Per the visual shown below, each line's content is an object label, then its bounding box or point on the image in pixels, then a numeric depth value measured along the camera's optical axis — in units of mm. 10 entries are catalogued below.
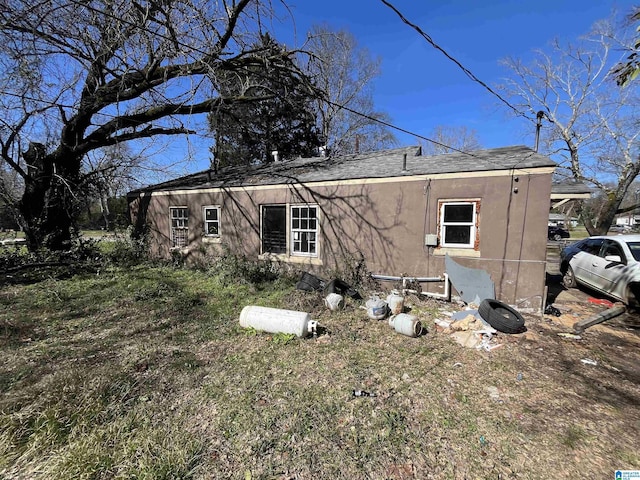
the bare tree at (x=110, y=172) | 11625
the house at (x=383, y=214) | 6566
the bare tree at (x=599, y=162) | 16578
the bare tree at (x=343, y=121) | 22469
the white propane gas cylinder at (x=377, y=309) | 6020
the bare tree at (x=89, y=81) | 7250
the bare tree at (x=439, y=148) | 31362
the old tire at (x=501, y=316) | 5453
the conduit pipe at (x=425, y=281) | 7211
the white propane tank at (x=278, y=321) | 5113
